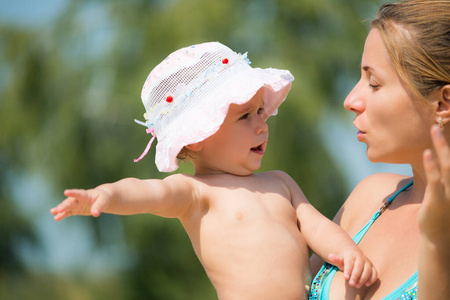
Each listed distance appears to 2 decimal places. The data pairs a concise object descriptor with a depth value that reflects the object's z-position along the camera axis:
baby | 2.99
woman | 2.92
